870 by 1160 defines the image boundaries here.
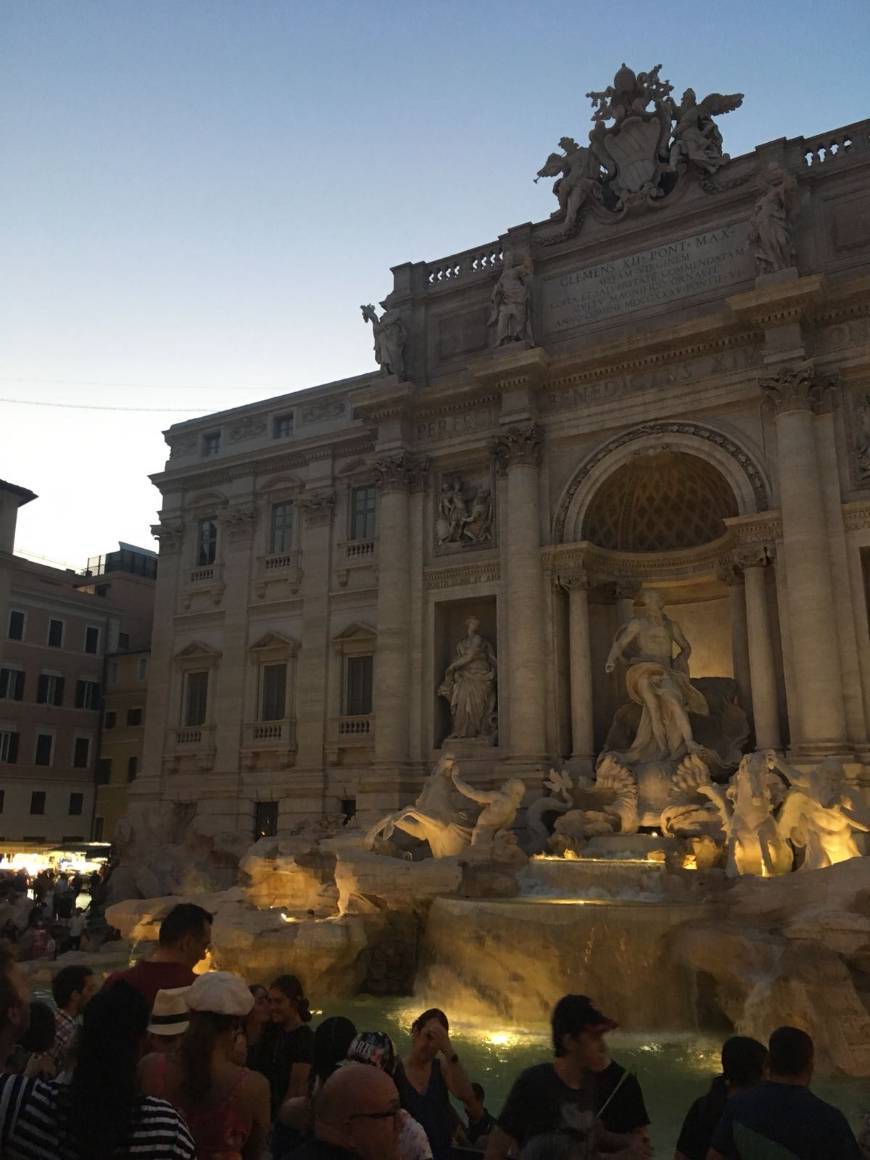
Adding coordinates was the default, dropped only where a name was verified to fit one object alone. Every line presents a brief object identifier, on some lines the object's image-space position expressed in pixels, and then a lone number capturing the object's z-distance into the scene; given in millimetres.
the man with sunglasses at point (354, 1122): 2693
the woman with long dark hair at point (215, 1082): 3262
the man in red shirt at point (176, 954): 4090
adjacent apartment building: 34906
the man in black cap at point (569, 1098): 3635
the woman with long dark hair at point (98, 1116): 2617
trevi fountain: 13633
